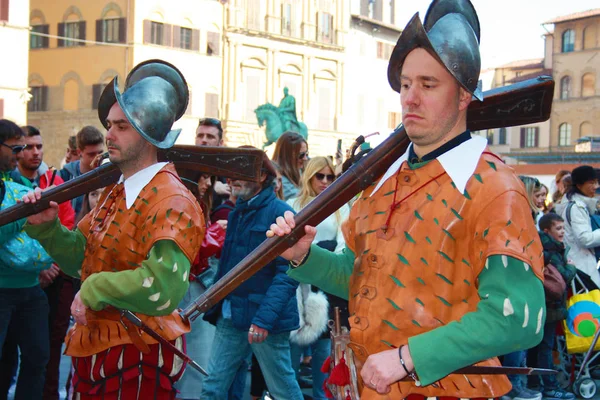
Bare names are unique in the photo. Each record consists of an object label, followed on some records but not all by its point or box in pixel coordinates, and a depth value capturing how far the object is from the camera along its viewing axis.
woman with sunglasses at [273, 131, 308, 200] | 7.66
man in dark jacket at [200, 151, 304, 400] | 5.60
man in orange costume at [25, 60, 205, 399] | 3.62
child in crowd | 7.80
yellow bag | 7.95
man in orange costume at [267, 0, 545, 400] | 2.44
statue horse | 35.00
